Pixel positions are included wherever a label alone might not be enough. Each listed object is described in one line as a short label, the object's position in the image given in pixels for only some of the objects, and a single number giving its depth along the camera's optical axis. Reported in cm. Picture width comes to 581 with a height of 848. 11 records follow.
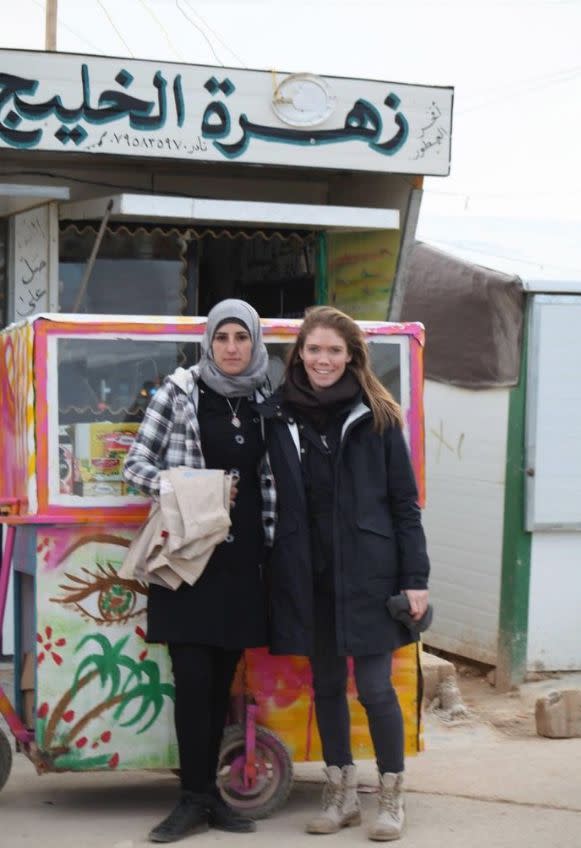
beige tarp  816
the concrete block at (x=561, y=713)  692
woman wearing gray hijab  500
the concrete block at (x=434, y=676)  762
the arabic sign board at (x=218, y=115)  752
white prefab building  805
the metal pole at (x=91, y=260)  780
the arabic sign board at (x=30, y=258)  816
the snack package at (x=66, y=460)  528
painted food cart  519
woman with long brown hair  502
